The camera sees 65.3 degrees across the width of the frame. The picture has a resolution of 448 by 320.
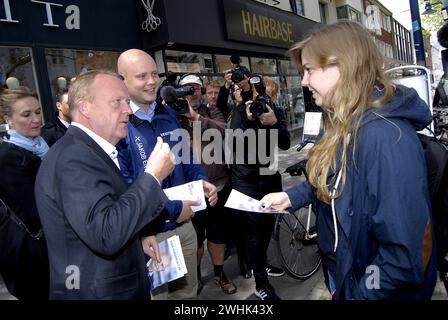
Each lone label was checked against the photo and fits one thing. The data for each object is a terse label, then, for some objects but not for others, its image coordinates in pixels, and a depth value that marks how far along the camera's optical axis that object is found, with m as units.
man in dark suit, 1.37
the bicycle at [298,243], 3.44
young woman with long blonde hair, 1.24
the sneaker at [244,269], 3.82
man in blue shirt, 2.34
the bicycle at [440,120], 4.34
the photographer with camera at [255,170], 3.25
